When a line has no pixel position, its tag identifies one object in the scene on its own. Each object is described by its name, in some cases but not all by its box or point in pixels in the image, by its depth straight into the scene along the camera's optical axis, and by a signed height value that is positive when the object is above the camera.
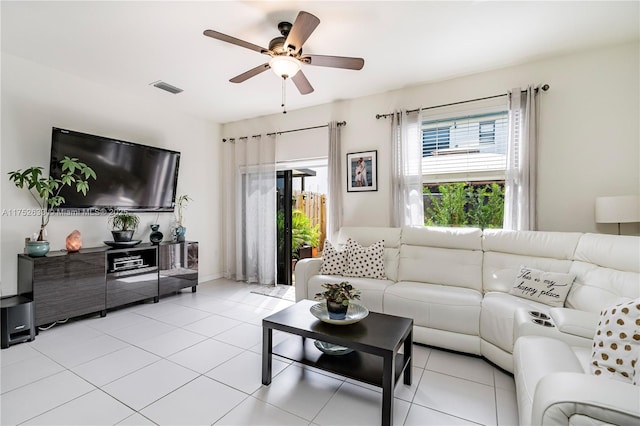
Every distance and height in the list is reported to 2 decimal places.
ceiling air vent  3.62 +1.62
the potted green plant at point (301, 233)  5.73 -0.38
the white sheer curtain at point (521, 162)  3.00 +0.52
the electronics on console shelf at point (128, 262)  3.50 -0.57
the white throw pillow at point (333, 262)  3.33 -0.54
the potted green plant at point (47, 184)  2.87 +0.33
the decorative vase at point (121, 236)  3.61 -0.25
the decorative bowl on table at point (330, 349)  2.04 -0.94
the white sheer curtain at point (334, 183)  4.14 +0.44
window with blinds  3.32 +0.77
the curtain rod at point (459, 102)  3.01 +1.28
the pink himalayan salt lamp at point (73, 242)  3.19 -0.28
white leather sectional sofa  1.02 -0.64
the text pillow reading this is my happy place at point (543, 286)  2.30 -0.60
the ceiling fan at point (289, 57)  2.09 +1.24
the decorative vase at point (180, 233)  4.41 -0.26
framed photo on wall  3.96 +0.58
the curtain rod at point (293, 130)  4.18 +1.30
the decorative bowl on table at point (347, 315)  1.92 -0.69
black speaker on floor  2.57 -0.93
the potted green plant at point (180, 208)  4.62 +0.12
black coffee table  1.63 -0.80
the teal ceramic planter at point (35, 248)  2.88 -0.31
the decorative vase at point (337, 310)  1.99 -0.65
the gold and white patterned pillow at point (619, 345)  1.22 -0.58
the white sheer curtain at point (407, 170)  3.61 +0.54
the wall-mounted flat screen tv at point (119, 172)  3.23 +0.56
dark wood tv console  2.88 -0.70
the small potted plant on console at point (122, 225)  3.63 -0.12
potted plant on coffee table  2.00 -0.58
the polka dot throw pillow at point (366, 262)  3.25 -0.53
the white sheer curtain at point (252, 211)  4.75 +0.06
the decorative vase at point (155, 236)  4.04 -0.28
